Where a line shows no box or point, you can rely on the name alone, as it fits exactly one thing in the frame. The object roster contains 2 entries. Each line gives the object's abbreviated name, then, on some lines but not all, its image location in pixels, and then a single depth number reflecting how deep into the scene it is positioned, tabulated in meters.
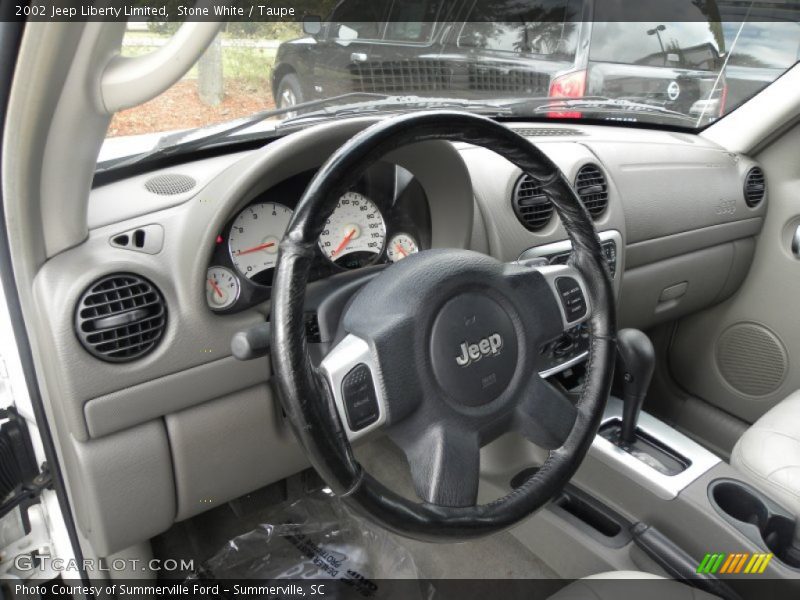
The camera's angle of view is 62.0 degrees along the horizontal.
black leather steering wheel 0.94
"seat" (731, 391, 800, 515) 1.60
